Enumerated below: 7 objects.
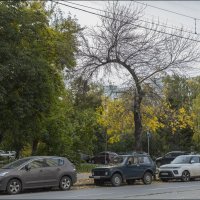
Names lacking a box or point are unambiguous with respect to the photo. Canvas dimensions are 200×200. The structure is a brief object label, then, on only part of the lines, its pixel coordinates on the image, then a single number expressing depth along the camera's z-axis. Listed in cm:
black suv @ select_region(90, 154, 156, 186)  2289
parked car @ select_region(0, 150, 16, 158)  4222
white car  2569
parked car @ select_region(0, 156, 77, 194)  1931
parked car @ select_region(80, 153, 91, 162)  5403
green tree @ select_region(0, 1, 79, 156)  2477
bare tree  2733
